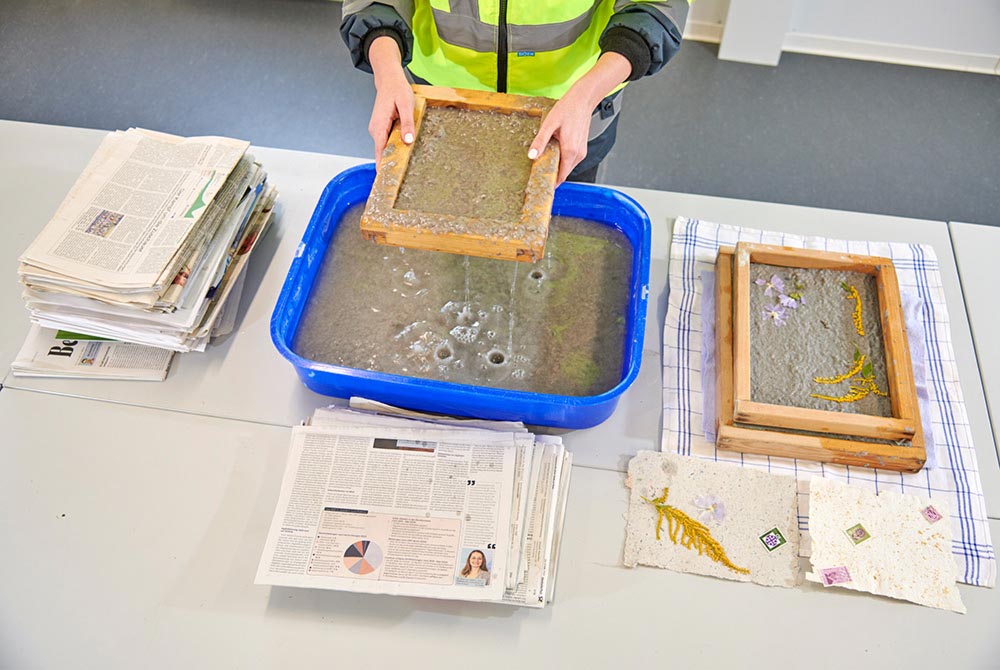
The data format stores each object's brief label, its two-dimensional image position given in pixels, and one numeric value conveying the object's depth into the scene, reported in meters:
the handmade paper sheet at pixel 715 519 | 1.30
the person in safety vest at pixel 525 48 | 1.38
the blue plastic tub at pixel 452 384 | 1.32
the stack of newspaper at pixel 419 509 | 1.25
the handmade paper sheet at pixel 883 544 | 1.27
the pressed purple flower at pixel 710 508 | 1.34
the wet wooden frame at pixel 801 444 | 1.36
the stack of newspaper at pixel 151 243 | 1.44
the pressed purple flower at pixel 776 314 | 1.50
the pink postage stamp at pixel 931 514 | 1.33
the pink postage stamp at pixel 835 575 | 1.27
